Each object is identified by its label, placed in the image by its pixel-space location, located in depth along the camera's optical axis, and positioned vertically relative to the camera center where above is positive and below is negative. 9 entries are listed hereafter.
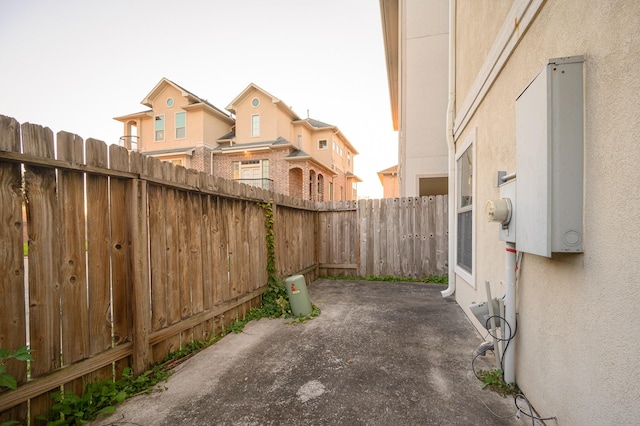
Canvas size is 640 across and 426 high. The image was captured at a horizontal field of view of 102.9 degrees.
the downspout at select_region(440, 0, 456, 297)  4.81 +1.21
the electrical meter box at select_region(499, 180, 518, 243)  1.98 -0.09
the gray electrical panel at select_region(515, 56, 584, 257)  1.37 +0.27
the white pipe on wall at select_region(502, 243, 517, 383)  2.15 -0.91
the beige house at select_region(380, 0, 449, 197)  7.20 +3.33
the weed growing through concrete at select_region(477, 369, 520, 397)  2.11 -1.53
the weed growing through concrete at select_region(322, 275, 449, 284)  6.24 -1.83
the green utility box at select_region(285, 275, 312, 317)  3.97 -1.38
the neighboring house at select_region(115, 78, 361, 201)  15.58 +4.59
